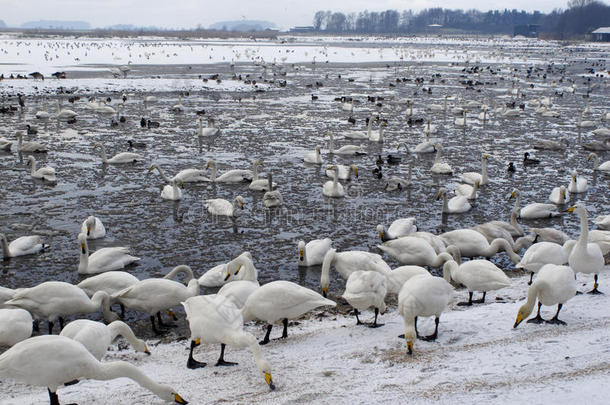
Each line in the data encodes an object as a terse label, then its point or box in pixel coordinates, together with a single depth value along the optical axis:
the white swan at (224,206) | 11.36
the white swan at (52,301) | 6.64
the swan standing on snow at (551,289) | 6.07
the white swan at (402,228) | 10.10
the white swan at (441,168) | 14.96
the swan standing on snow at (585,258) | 7.32
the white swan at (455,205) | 11.81
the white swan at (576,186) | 13.27
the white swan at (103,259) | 8.55
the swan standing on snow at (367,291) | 6.46
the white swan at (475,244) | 9.21
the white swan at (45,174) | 13.59
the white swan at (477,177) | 14.00
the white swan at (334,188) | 12.83
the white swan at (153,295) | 6.89
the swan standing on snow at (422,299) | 5.87
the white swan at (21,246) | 9.00
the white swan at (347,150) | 17.28
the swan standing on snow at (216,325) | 5.52
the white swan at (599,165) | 15.22
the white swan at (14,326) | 5.98
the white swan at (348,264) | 7.60
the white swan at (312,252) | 8.91
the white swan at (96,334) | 5.55
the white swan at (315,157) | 15.66
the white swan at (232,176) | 14.02
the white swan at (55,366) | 4.68
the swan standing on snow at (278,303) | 6.27
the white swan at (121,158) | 15.47
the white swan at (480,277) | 7.22
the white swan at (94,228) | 9.78
